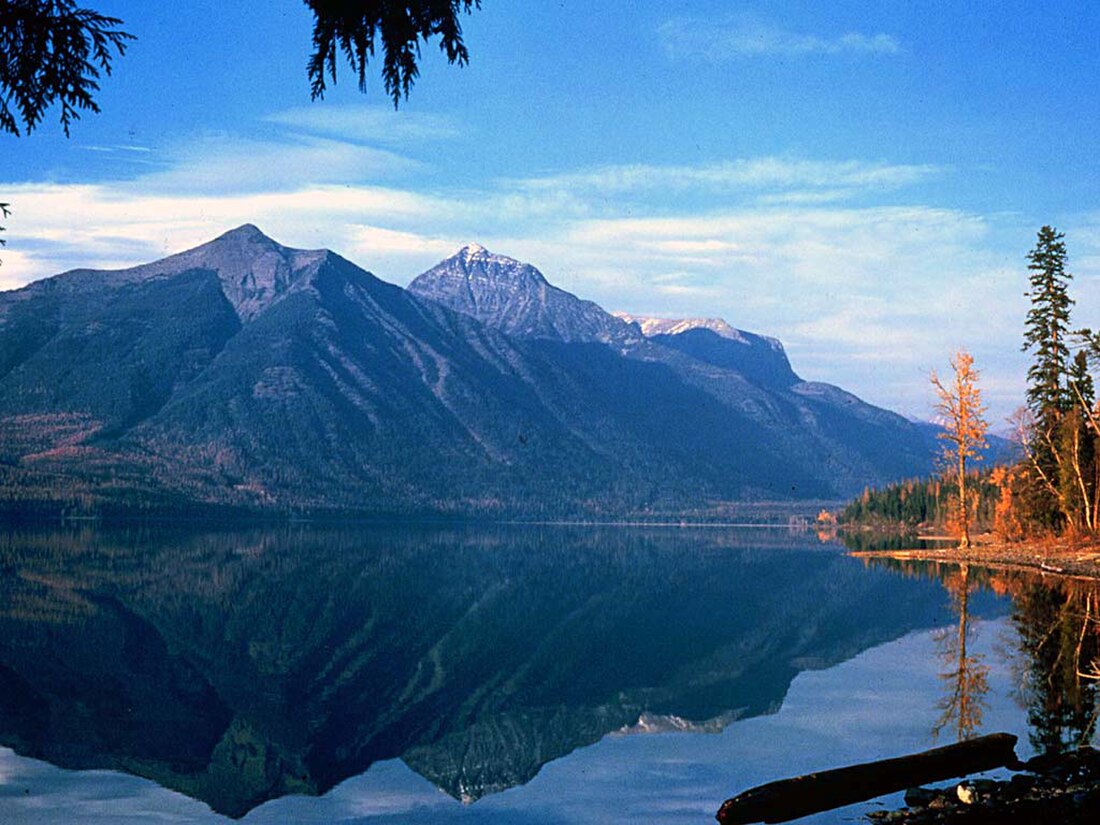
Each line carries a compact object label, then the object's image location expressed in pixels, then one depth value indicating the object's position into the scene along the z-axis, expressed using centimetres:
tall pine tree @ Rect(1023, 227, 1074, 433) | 7586
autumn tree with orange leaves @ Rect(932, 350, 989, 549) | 7638
